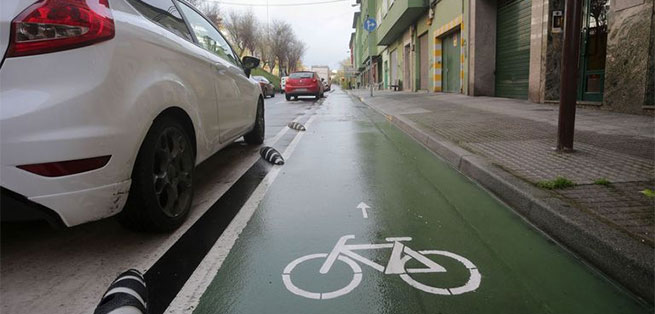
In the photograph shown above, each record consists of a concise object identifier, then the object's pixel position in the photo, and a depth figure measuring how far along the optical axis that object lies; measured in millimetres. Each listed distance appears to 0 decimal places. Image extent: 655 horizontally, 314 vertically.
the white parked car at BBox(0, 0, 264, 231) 2186
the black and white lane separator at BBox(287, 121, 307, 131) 9250
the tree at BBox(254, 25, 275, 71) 69462
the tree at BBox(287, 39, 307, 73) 82375
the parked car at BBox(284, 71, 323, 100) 23391
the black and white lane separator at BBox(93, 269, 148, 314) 1957
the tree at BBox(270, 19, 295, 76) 74875
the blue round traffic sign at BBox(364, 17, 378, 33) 22697
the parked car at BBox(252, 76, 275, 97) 27466
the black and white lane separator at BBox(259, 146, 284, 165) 5691
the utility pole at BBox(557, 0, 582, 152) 4723
